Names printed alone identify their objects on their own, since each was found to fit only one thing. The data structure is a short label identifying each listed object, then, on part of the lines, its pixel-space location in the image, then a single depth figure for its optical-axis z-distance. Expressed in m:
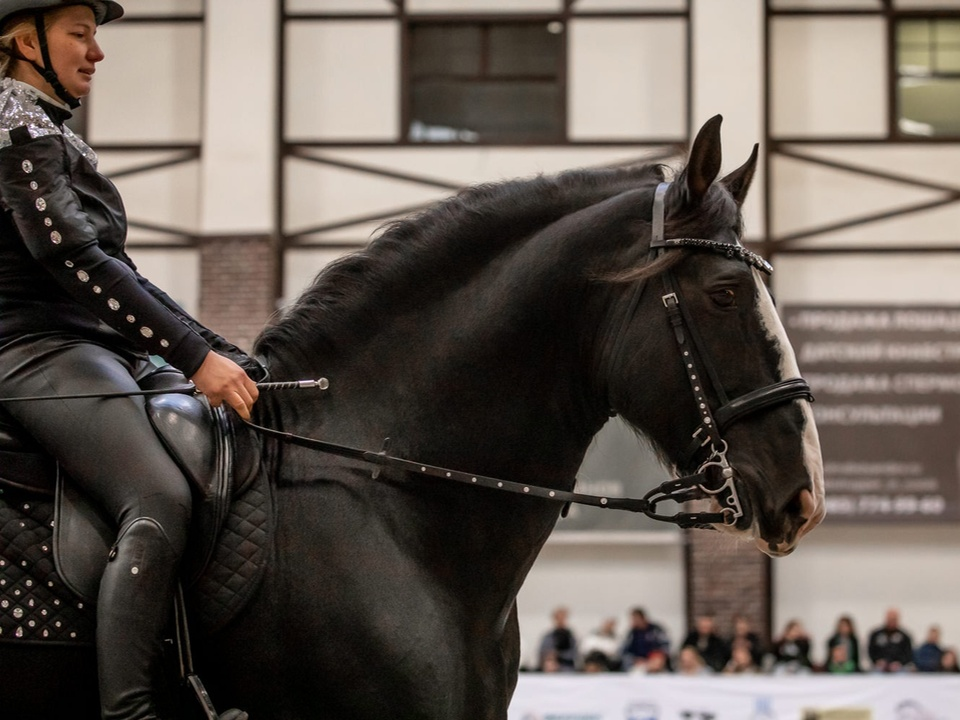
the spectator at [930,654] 13.41
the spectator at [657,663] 12.71
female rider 2.79
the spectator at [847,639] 13.50
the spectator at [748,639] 13.07
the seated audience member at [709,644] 13.11
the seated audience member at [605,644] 13.20
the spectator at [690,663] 12.34
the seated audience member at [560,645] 13.34
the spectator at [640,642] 13.29
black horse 2.90
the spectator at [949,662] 13.02
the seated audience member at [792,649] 13.07
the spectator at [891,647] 13.21
